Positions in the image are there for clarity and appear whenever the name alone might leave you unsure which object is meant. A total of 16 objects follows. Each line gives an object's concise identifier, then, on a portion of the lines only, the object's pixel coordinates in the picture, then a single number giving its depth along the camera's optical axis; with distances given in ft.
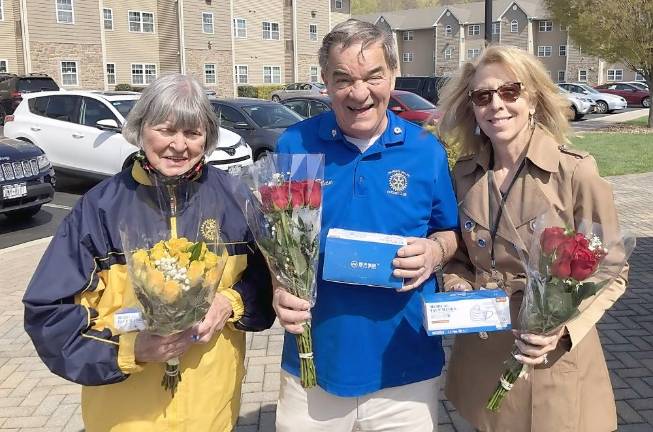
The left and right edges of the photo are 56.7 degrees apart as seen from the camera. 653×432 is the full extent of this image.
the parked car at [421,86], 83.56
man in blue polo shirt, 7.23
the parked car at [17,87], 81.01
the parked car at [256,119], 42.98
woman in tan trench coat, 7.32
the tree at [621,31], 69.82
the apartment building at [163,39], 111.86
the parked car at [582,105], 94.02
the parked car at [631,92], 116.88
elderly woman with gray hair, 6.49
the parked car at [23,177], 28.27
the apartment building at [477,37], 191.93
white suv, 35.58
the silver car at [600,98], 105.60
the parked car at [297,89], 106.73
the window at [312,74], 165.66
